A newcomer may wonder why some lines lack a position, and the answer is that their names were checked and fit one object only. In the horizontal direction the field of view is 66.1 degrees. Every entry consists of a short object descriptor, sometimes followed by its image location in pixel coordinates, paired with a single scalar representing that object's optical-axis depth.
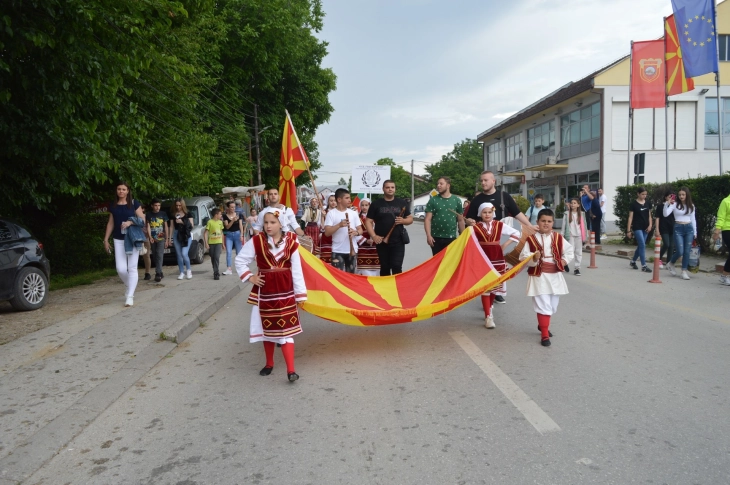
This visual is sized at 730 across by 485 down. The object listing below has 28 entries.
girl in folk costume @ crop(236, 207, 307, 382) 5.28
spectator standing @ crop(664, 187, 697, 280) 11.43
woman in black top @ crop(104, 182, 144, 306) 8.66
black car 8.34
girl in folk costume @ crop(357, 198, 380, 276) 8.82
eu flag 16.98
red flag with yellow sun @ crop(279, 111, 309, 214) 9.76
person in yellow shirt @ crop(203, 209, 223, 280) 12.48
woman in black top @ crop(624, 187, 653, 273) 13.02
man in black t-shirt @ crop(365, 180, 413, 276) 7.98
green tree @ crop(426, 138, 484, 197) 87.19
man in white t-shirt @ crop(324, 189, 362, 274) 8.78
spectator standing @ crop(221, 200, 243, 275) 12.66
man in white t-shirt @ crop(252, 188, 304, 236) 8.80
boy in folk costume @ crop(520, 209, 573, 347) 6.39
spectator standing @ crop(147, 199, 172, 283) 11.95
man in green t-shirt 8.34
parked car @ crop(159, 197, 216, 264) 16.45
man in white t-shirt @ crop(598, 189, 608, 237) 16.77
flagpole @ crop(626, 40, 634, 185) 20.91
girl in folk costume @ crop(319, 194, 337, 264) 10.23
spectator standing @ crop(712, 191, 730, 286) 10.38
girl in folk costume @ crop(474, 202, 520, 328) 7.26
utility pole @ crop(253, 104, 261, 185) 32.44
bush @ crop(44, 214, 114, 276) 14.58
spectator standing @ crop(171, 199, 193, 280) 12.33
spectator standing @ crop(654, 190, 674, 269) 12.38
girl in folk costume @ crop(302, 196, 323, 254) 11.22
